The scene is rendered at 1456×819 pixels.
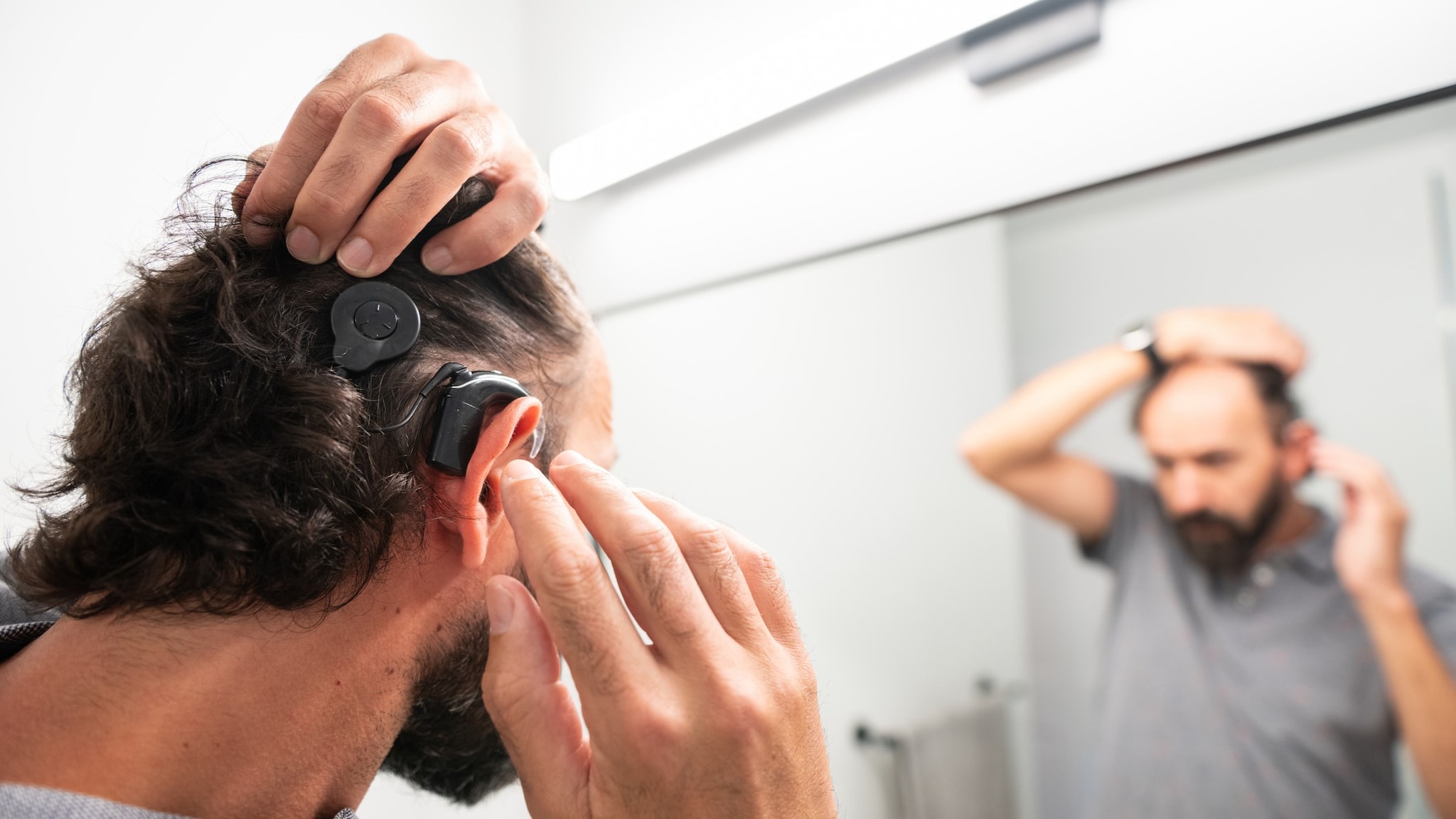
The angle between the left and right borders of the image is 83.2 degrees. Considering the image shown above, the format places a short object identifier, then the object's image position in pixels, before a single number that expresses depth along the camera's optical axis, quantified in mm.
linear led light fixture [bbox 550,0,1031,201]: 1079
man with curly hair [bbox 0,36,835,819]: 529
